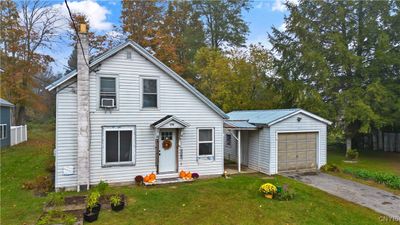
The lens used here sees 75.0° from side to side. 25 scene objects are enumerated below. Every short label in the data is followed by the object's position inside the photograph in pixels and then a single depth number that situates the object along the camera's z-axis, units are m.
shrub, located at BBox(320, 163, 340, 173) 14.04
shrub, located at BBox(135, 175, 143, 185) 11.01
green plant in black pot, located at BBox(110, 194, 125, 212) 7.95
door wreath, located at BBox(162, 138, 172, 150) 11.84
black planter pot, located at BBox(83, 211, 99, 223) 7.13
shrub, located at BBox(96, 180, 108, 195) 8.71
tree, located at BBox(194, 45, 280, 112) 22.94
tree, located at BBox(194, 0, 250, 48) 29.28
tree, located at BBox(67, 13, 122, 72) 25.22
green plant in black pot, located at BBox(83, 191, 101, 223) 7.14
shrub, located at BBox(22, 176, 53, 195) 10.02
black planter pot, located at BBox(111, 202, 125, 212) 7.95
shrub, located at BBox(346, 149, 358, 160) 17.70
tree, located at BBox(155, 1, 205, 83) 25.44
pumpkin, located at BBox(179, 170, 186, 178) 11.72
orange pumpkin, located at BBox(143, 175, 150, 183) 11.09
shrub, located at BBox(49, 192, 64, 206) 8.26
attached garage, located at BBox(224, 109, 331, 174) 13.25
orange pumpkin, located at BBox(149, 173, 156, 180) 11.17
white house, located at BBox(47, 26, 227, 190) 10.12
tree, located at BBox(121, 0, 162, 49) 25.19
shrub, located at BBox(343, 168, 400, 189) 11.12
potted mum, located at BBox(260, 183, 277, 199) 9.31
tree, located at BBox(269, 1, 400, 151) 17.95
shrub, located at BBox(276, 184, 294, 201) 9.14
